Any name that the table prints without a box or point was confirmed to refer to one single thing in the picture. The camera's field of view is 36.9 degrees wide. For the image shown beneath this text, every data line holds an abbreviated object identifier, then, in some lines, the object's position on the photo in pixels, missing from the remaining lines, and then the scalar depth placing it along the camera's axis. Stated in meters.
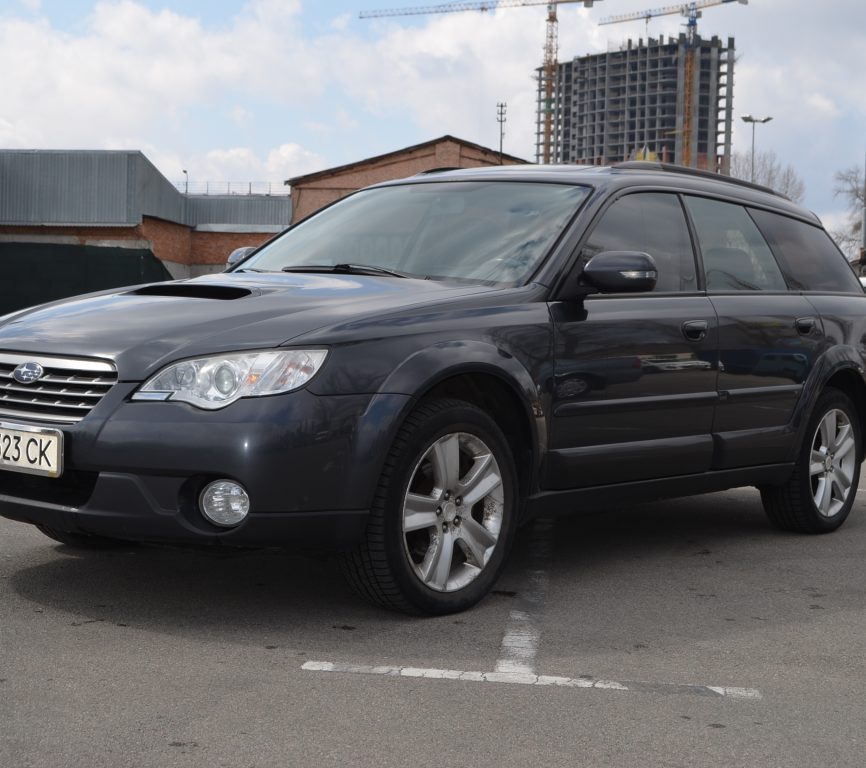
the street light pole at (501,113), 119.06
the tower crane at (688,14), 137.88
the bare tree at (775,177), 99.06
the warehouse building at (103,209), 44.38
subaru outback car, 4.12
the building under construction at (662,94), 184.62
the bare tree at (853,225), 97.38
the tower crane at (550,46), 129.69
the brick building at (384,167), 49.84
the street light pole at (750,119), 70.69
